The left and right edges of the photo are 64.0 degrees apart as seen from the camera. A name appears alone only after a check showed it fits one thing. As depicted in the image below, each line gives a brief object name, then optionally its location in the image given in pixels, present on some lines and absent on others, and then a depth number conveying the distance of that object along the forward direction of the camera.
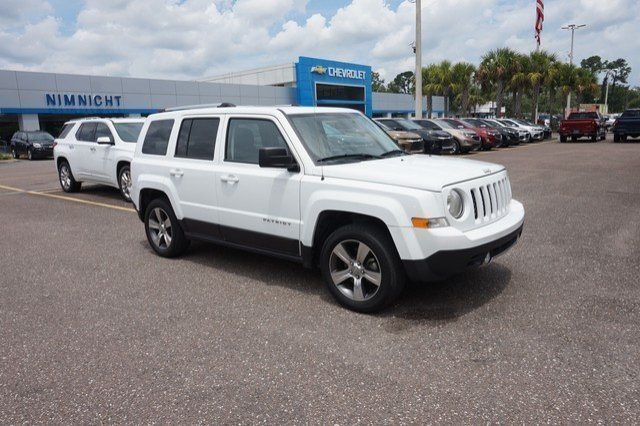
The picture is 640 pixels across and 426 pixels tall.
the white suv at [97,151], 10.65
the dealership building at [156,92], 35.12
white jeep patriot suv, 4.11
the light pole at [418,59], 27.03
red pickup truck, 28.64
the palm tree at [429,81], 46.19
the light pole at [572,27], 52.44
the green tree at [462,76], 44.84
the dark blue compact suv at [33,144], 27.57
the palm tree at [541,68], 40.31
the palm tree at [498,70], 40.06
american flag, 39.69
